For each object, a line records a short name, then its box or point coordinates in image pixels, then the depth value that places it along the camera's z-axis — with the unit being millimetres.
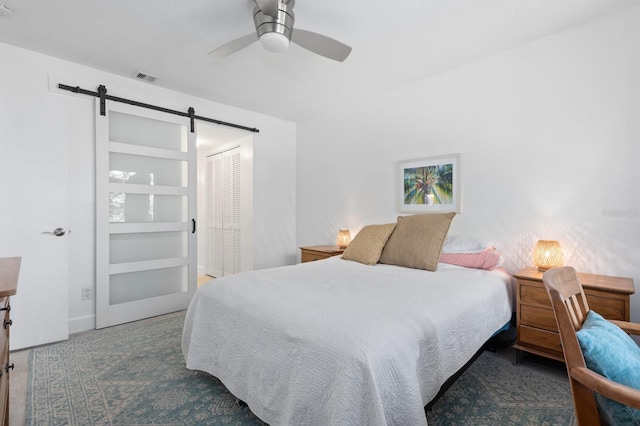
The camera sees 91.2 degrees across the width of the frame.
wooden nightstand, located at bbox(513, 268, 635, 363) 1893
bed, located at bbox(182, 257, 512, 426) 1179
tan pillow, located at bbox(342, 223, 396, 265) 2836
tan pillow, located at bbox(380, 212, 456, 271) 2545
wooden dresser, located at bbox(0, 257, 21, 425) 1003
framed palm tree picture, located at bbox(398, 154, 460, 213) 3059
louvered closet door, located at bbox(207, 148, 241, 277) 4812
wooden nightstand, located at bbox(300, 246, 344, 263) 3656
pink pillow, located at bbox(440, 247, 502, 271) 2518
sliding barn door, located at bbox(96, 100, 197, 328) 3098
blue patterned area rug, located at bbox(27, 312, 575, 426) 1681
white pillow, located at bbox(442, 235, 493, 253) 2680
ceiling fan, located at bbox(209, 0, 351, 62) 1933
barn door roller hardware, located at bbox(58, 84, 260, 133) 2938
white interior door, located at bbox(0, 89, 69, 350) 2537
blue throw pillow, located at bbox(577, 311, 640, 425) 912
